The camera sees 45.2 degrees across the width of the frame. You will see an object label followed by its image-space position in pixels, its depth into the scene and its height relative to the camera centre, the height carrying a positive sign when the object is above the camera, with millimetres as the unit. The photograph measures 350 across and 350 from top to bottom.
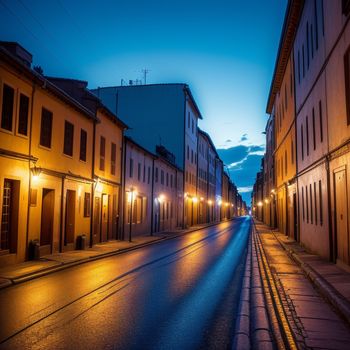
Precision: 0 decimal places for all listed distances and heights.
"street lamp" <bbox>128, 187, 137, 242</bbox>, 26309 +1387
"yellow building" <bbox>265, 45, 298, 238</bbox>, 27281 +5862
